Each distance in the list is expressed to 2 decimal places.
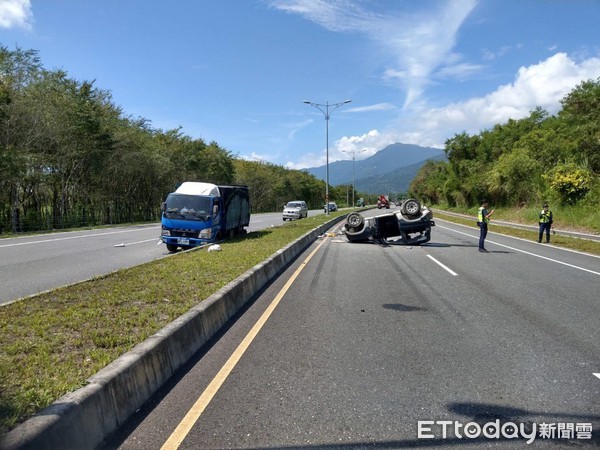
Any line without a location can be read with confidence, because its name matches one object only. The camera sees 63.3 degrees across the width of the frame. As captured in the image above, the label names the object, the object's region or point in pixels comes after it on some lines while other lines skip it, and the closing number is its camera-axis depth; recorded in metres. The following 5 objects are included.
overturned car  19.69
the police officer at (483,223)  17.38
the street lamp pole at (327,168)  45.09
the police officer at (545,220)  21.02
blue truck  17.02
